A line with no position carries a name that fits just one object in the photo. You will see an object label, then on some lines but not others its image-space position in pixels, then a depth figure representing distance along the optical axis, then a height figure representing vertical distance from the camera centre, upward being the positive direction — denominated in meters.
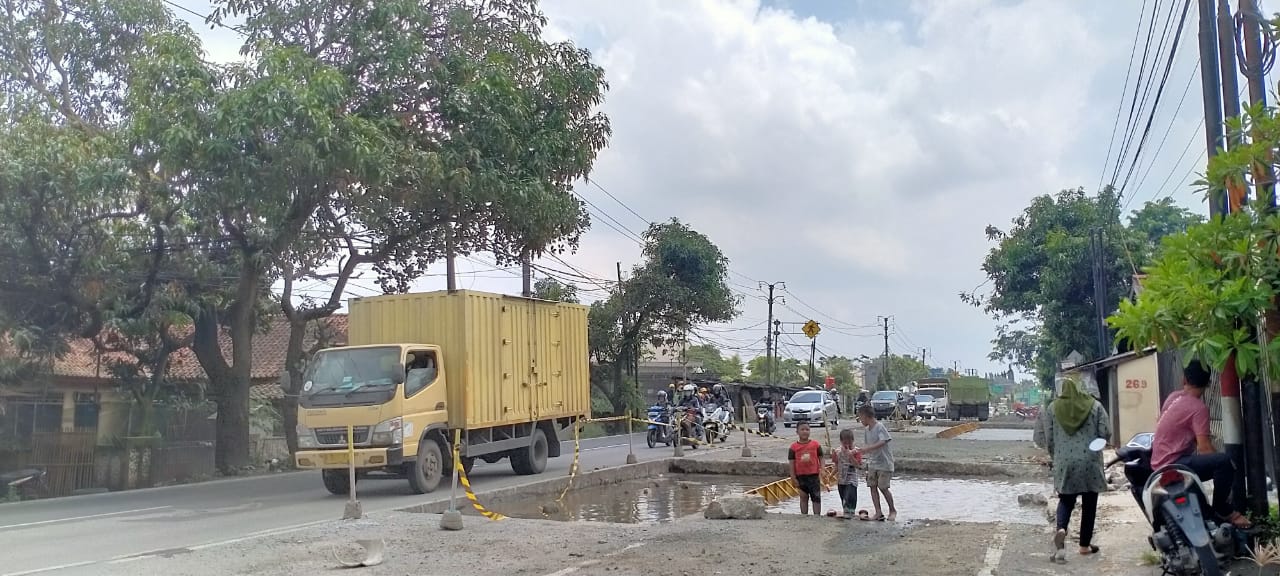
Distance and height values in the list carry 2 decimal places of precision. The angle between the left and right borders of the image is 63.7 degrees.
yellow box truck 14.27 +0.31
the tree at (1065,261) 34.84 +4.90
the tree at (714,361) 74.94 +3.24
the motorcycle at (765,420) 35.00 -0.59
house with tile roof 17.91 +0.11
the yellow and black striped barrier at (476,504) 11.99 -1.15
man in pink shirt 6.74 -0.31
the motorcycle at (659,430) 27.16 -0.67
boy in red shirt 11.77 -0.72
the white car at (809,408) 40.06 -0.21
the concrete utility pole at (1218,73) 9.40 +3.08
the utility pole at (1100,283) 30.62 +3.47
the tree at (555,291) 41.66 +4.68
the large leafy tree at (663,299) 42.31 +4.34
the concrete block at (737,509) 10.91 -1.11
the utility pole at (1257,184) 6.55 +1.35
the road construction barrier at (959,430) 35.12 -1.11
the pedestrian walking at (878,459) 11.02 -0.62
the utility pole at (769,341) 62.88 +3.87
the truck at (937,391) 59.38 +0.59
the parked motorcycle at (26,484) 16.33 -1.14
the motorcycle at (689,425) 26.12 -0.54
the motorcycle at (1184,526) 6.20 -0.80
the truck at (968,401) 60.44 -0.04
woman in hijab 8.20 -0.46
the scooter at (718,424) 27.64 -0.55
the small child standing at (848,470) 11.21 -0.74
